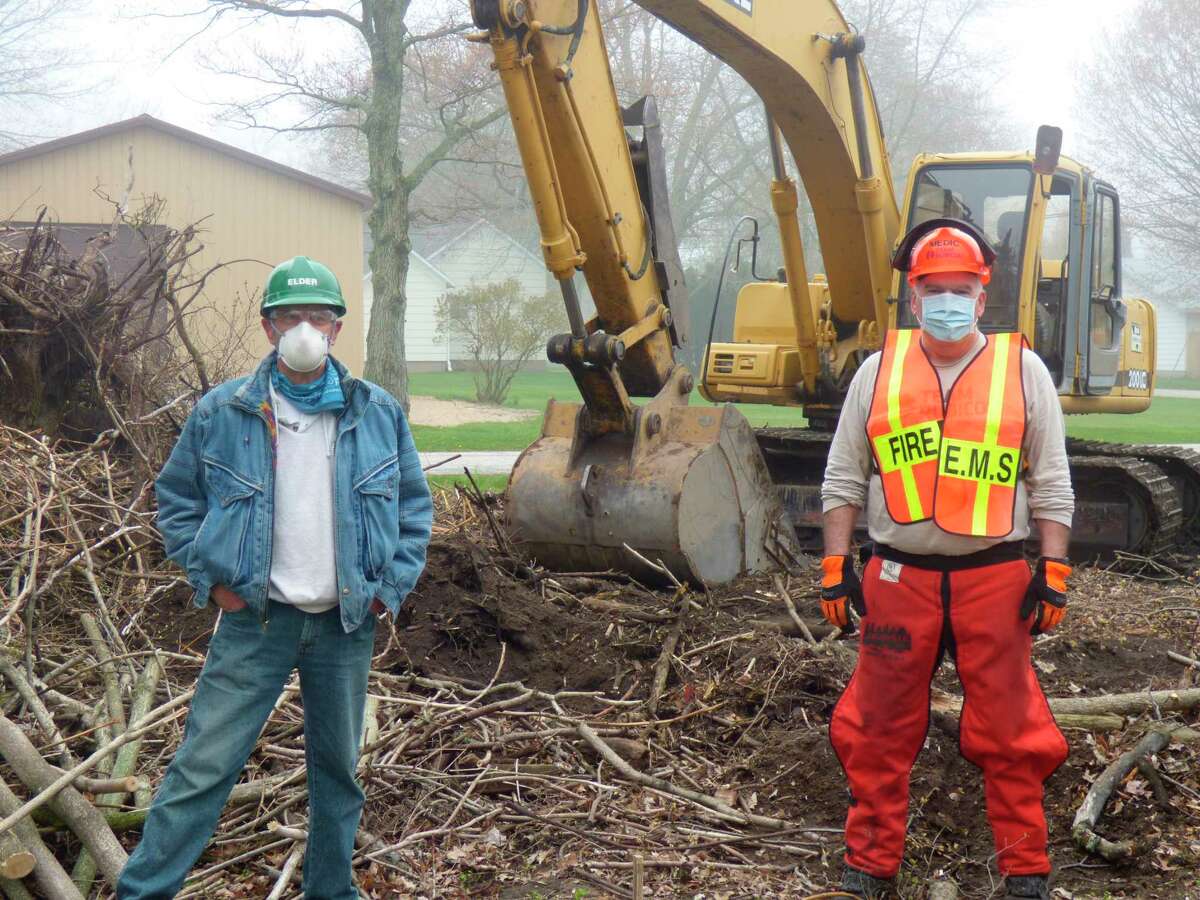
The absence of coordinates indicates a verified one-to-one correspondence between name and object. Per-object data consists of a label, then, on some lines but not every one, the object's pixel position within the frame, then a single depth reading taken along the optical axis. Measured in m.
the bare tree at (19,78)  40.19
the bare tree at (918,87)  42.81
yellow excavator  6.95
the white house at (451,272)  47.50
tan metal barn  20.95
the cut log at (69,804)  3.92
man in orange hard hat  4.06
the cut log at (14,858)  3.75
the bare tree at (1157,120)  42.44
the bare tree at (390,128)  21.39
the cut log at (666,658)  5.69
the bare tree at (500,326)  28.33
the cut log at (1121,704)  5.14
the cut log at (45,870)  3.81
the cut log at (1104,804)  4.40
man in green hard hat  3.61
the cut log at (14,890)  3.87
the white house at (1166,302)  54.84
